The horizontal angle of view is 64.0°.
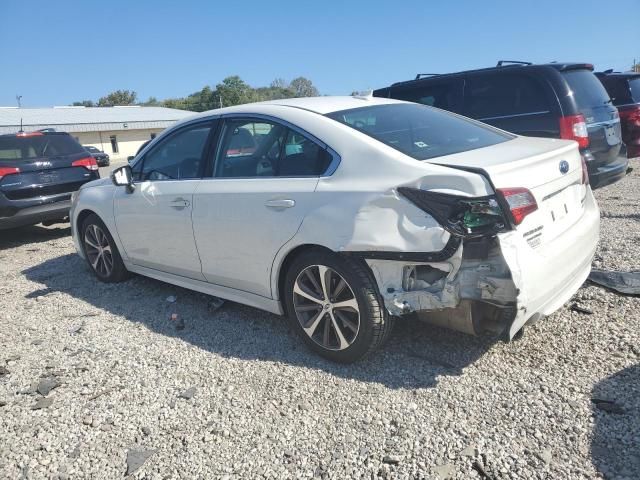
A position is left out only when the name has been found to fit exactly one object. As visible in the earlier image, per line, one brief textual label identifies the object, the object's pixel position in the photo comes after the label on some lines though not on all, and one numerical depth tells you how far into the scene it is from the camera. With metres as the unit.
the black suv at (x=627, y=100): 8.52
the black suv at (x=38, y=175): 7.09
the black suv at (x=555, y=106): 5.92
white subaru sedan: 2.66
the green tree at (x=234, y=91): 76.69
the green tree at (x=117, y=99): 94.31
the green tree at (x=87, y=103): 94.53
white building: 42.72
